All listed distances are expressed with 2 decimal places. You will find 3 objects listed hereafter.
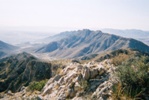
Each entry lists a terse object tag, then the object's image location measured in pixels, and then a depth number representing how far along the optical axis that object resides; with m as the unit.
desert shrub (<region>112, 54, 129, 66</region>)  13.80
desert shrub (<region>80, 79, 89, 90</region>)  10.56
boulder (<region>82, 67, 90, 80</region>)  11.47
